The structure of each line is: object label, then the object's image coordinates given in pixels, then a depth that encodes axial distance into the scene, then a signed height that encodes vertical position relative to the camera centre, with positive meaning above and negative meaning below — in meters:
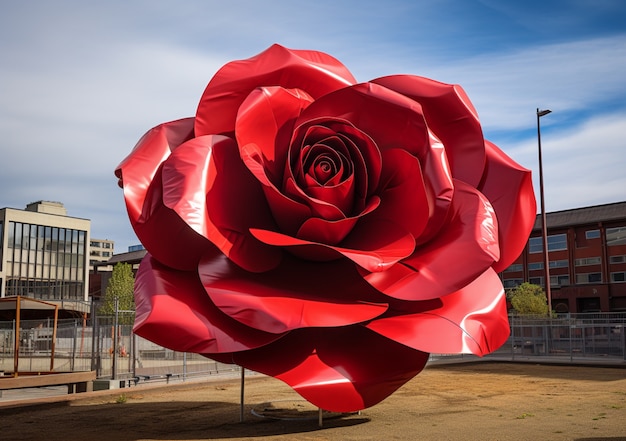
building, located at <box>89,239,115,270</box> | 157.01 +11.53
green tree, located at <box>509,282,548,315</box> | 48.09 -0.16
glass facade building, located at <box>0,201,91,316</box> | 79.12 +5.62
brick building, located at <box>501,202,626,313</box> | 62.97 +3.71
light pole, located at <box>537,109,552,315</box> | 34.56 +5.93
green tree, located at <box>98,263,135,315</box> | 70.16 +1.79
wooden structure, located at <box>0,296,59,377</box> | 16.91 -0.17
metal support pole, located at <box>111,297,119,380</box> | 17.69 -1.31
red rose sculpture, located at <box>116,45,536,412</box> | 4.59 +0.46
